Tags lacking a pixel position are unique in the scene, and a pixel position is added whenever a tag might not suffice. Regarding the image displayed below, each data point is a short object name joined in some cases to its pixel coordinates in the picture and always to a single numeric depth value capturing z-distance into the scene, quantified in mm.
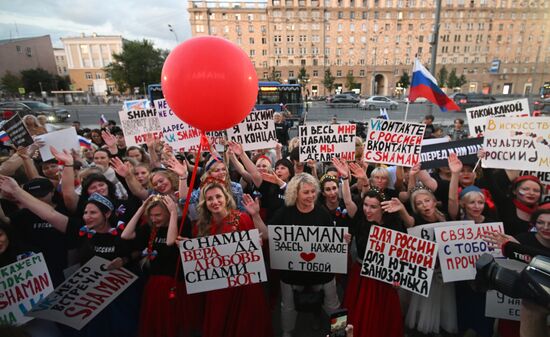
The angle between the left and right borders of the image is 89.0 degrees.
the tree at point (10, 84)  50250
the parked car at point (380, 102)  25103
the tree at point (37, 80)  56062
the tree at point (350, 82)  60062
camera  1481
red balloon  2512
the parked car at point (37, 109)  18875
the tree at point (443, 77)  58438
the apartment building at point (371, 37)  62250
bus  18703
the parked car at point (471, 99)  23097
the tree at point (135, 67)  48938
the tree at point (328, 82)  57250
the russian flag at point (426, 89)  5516
